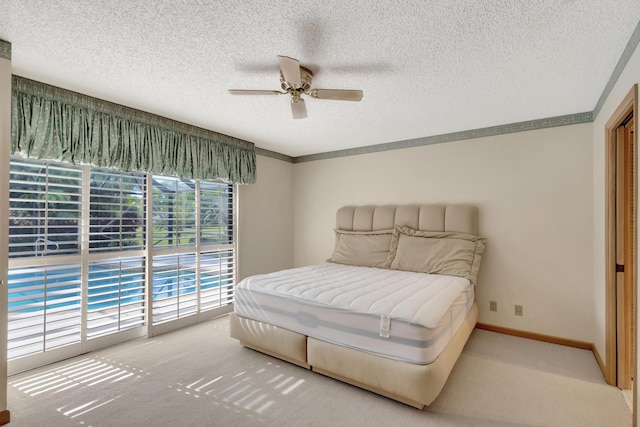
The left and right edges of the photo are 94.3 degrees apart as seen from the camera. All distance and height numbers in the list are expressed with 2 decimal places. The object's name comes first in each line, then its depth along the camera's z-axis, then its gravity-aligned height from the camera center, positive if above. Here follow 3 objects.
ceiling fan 2.14 +0.92
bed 2.01 -0.70
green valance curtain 2.35 +0.78
